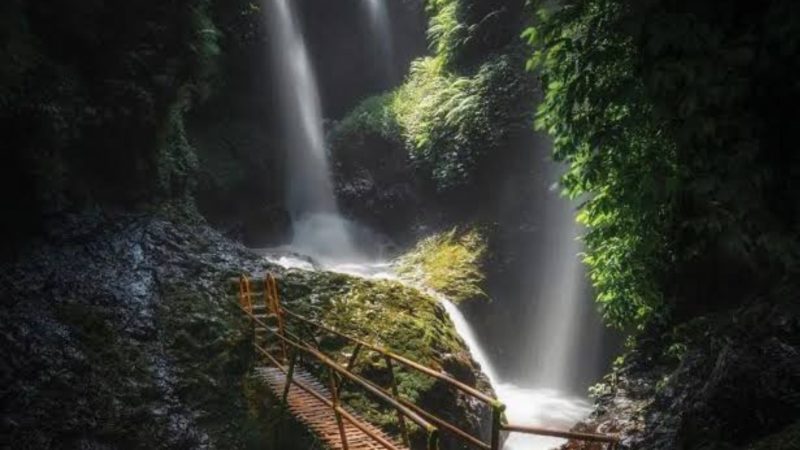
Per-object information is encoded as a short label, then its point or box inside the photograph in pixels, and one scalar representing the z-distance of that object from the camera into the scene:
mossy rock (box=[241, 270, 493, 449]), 8.40
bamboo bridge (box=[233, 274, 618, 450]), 4.83
